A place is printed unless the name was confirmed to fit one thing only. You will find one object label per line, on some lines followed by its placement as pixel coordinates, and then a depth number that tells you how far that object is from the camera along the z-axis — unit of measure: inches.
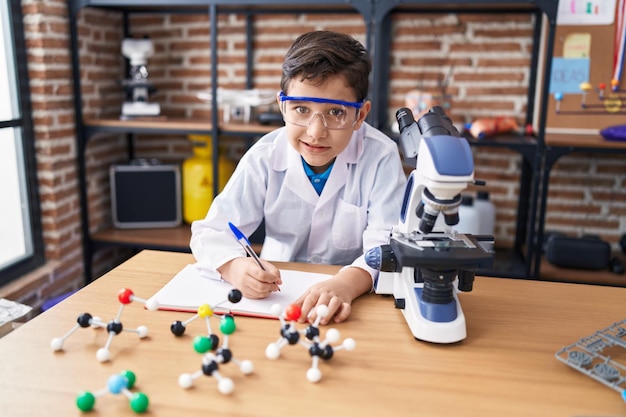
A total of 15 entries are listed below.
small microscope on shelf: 107.8
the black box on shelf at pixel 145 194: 112.4
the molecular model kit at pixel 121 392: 31.1
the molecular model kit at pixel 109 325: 37.0
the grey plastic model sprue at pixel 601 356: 34.9
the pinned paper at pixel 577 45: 100.2
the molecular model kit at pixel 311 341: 36.6
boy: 49.4
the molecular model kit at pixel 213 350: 33.6
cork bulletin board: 99.9
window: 93.9
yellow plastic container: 112.4
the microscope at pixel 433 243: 37.7
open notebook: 44.3
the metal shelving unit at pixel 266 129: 92.7
